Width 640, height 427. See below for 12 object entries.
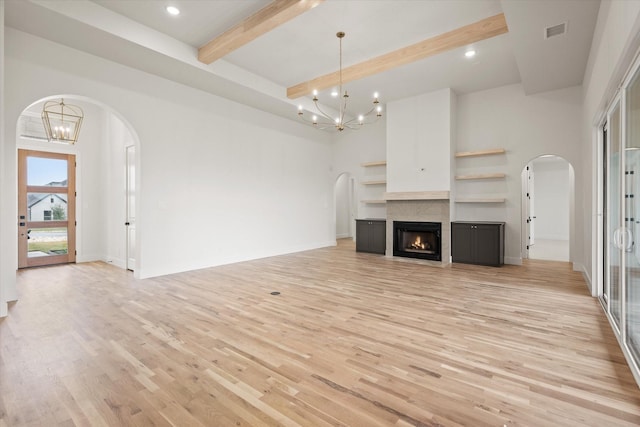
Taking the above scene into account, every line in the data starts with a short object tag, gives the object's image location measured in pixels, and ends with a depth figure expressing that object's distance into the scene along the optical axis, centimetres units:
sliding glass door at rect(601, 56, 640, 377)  241
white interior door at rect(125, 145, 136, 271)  633
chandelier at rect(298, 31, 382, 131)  798
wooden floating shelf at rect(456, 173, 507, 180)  668
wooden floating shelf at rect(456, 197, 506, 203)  669
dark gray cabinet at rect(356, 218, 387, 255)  796
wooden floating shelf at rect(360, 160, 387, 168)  842
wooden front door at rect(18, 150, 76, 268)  639
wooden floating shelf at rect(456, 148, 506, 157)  664
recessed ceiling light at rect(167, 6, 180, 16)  414
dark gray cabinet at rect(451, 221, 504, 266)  625
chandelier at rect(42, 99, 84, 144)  618
